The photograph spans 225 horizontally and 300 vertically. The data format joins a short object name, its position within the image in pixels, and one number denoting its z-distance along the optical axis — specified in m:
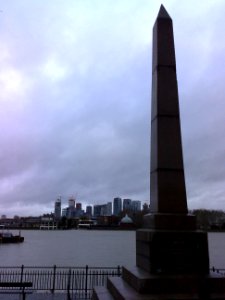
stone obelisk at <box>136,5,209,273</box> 5.54
